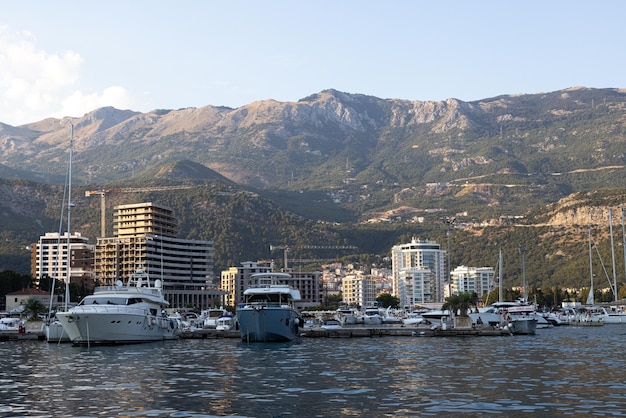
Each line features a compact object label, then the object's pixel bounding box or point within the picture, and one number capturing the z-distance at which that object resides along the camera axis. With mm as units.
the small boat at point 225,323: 120875
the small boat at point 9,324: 123269
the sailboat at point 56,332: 87125
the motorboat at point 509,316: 104562
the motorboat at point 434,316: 138250
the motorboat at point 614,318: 163288
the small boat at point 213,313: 156375
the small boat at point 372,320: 153250
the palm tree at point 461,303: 129500
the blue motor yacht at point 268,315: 84312
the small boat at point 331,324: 125962
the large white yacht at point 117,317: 78438
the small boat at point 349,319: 153375
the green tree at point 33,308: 145275
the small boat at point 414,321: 138625
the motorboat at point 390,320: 158100
